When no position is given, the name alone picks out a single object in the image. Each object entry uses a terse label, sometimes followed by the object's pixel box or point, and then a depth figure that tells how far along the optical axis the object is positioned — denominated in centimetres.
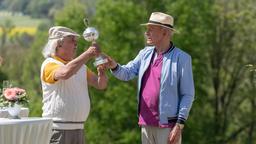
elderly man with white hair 868
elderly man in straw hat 846
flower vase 883
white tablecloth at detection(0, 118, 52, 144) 829
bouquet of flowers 896
